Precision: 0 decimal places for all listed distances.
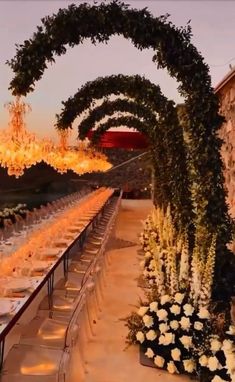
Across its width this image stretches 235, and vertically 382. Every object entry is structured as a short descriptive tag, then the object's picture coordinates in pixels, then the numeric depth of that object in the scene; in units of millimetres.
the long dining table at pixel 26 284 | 3199
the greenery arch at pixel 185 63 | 4570
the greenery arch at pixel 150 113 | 5660
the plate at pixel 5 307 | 3212
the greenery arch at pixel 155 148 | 8430
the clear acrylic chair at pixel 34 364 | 2986
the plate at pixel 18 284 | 3779
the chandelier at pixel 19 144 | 6531
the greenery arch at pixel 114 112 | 9461
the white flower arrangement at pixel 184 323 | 3832
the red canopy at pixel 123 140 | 17859
